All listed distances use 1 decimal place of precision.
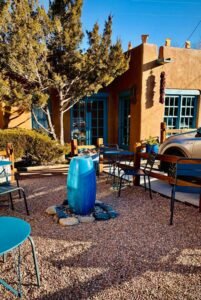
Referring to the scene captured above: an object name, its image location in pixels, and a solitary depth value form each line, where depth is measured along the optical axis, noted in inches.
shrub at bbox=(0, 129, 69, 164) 248.9
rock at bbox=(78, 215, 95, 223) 131.7
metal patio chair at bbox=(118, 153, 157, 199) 169.8
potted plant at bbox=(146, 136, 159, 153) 295.7
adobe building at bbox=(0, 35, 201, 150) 305.7
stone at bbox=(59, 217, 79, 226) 127.4
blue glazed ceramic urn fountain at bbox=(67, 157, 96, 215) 135.4
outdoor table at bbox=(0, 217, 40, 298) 63.7
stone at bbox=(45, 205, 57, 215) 142.3
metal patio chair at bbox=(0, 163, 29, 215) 130.3
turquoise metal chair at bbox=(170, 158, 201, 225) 129.3
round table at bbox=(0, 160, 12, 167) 151.5
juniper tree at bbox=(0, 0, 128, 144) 227.5
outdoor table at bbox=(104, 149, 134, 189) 201.9
